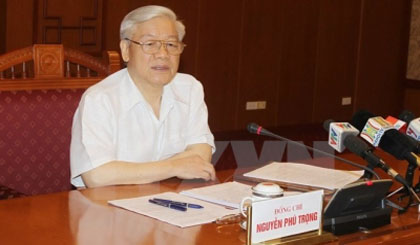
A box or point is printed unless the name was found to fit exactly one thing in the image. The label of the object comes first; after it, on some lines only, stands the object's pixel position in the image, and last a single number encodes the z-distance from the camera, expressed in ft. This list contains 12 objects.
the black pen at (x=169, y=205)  7.63
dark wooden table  6.66
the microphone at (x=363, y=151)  7.39
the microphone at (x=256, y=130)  8.18
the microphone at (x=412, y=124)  8.39
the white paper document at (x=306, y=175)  8.85
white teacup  6.73
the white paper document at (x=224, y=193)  8.00
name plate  6.31
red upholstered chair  9.80
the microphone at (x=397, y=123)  7.97
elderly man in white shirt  9.04
